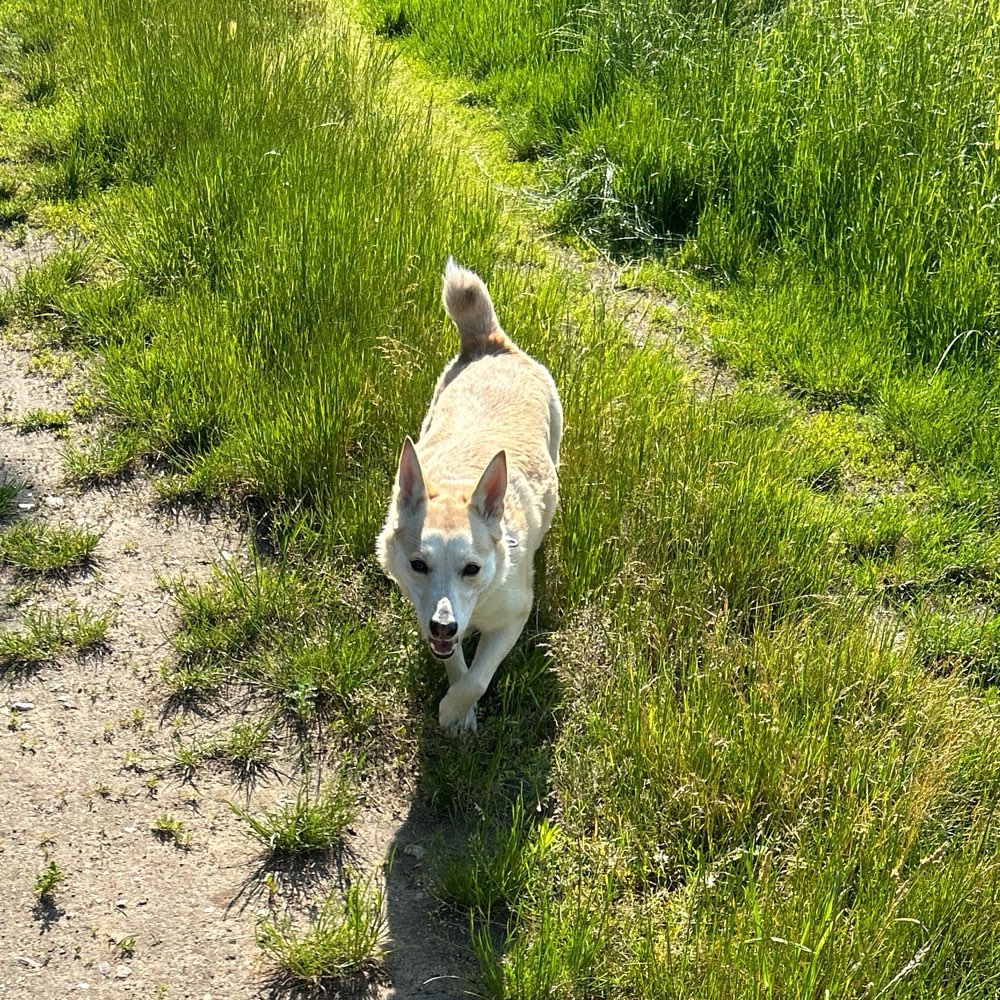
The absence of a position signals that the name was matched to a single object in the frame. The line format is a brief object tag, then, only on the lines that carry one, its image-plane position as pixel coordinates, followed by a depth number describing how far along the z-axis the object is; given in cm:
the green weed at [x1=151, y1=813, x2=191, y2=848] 334
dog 343
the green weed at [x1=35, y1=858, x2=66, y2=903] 313
